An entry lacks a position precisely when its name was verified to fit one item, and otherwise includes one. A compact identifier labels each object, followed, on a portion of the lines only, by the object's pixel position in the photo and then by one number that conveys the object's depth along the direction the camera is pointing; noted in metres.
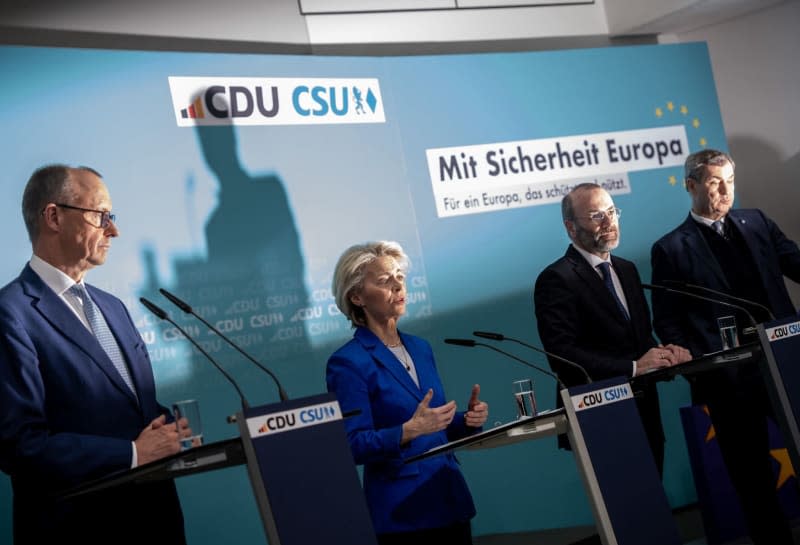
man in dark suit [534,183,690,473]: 4.70
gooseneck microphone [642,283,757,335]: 4.14
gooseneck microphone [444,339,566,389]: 3.57
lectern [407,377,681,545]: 3.36
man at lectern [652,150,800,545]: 5.04
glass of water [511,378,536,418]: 3.77
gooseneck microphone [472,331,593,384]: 3.70
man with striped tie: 3.10
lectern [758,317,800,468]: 4.07
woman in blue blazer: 3.51
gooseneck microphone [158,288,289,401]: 3.04
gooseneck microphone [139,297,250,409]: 3.00
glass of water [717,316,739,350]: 4.40
